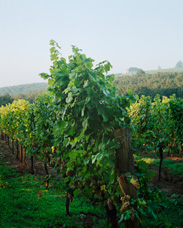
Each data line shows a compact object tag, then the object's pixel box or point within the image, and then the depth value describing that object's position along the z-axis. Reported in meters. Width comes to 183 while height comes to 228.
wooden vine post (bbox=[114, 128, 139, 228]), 2.55
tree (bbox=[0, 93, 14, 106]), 56.31
